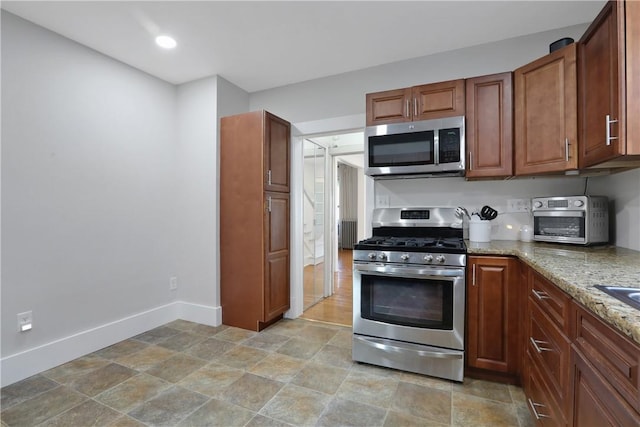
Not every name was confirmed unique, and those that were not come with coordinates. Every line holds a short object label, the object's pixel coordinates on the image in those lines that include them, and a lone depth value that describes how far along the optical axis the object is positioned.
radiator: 8.47
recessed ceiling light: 2.47
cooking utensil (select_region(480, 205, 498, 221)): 2.49
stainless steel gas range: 2.05
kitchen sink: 0.90
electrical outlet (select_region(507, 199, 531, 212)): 2.48
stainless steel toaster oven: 1.98
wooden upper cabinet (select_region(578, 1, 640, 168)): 1.35
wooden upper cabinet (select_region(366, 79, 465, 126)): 2.38
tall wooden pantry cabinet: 2.96
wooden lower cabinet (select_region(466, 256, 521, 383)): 1.96
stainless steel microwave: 2.34
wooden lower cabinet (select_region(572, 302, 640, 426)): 0.74
